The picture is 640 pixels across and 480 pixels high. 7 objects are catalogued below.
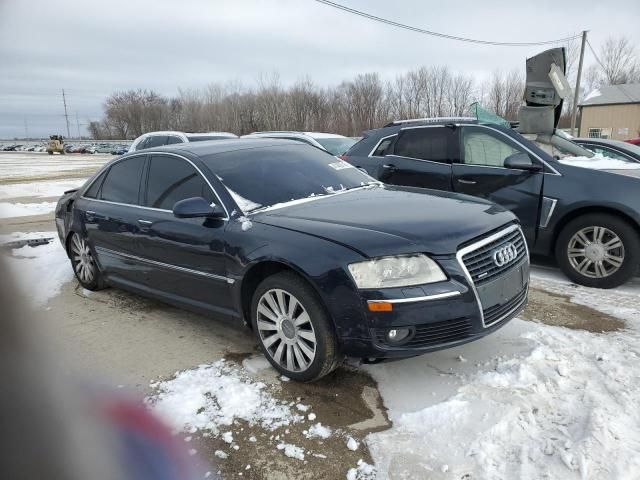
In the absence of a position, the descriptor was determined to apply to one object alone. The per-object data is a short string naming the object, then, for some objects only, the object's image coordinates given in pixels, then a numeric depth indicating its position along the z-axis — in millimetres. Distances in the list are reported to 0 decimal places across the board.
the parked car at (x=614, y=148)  7672
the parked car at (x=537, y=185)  4805
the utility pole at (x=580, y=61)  30594
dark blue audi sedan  2871
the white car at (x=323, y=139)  11438
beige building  43656
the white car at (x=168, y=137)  12273
